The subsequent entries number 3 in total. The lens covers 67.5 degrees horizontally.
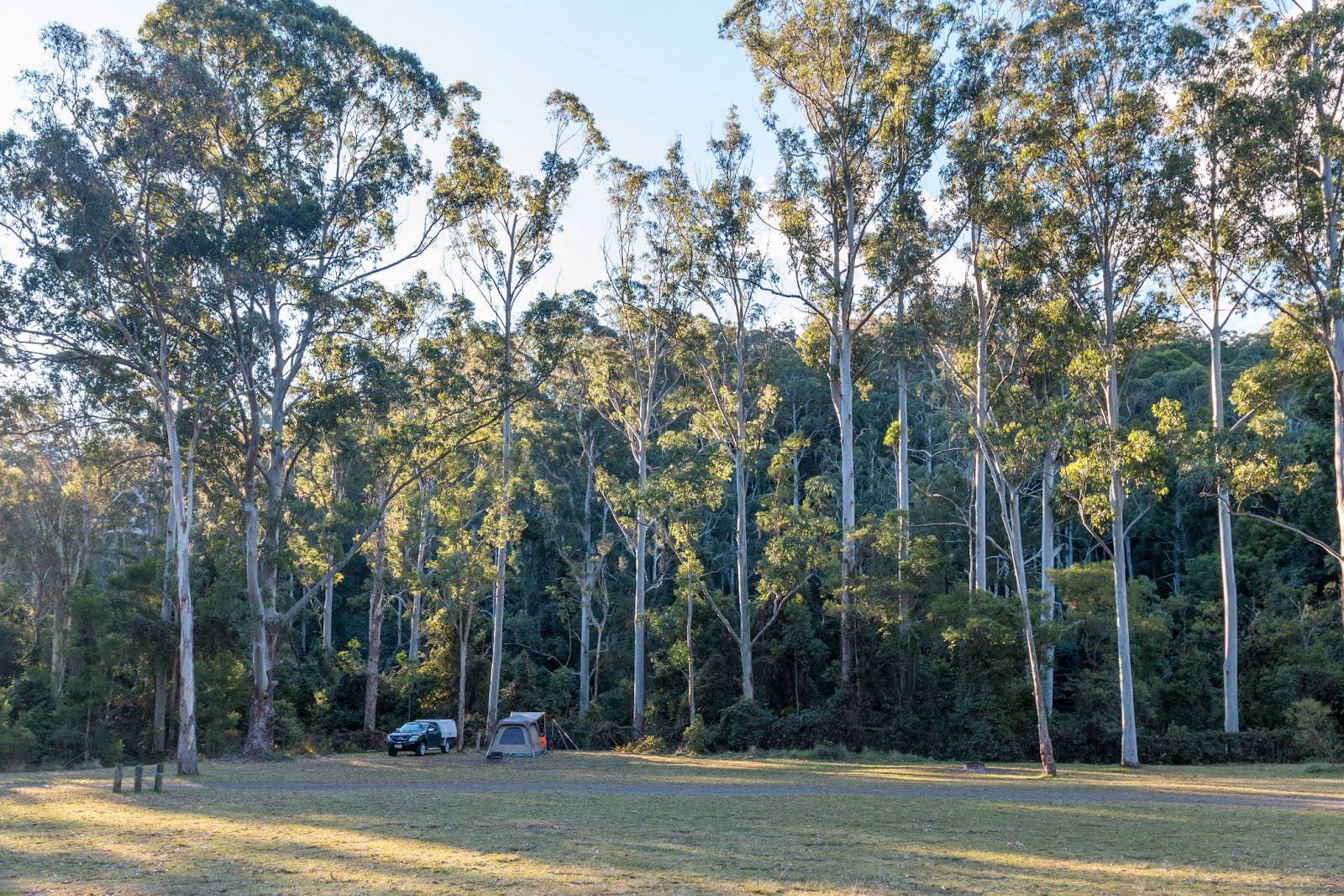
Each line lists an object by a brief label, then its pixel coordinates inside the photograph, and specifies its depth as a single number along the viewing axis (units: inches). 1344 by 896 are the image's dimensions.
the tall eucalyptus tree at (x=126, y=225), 941.2
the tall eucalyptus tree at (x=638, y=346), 1417.3
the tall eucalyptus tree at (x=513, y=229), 1412.4
